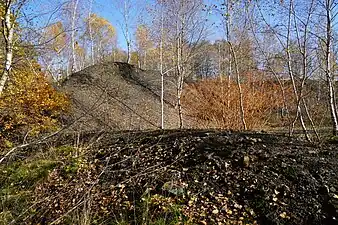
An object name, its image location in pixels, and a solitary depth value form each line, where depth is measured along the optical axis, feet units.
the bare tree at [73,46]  65.50
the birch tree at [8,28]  9.62
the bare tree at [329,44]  20.89
